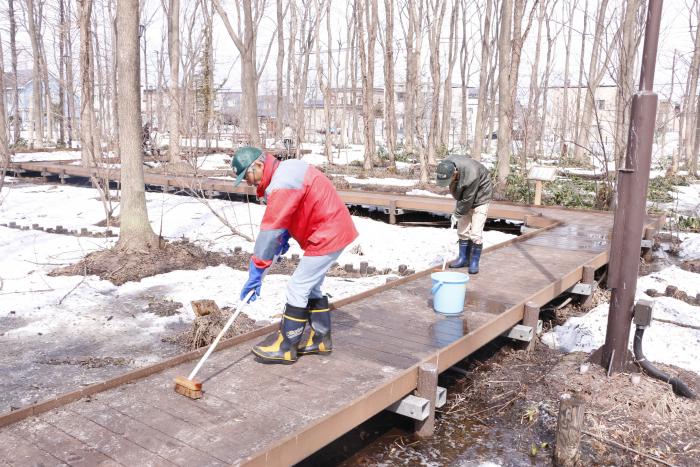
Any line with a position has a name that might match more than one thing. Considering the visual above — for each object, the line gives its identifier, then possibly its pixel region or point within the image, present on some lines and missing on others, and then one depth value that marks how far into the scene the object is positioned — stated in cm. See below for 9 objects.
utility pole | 446
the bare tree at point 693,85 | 2450
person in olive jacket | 651
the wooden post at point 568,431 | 393
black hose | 471
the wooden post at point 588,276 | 758
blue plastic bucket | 563
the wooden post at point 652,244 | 1057
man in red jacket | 388
